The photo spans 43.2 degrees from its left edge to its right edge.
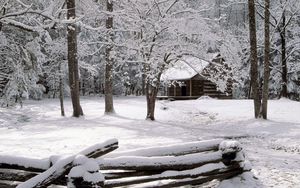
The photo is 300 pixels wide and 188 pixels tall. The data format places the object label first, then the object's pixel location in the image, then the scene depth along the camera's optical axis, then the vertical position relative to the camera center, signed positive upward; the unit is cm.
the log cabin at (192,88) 3981 +29
